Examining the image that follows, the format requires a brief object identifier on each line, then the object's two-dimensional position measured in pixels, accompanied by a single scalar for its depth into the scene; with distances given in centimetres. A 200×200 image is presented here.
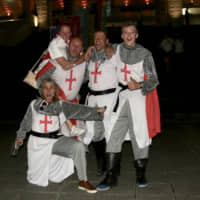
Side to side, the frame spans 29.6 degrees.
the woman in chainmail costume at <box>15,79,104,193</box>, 473
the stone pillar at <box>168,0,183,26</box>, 2203
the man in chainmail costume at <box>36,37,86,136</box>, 501
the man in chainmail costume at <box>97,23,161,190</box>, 465
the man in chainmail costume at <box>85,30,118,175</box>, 486
